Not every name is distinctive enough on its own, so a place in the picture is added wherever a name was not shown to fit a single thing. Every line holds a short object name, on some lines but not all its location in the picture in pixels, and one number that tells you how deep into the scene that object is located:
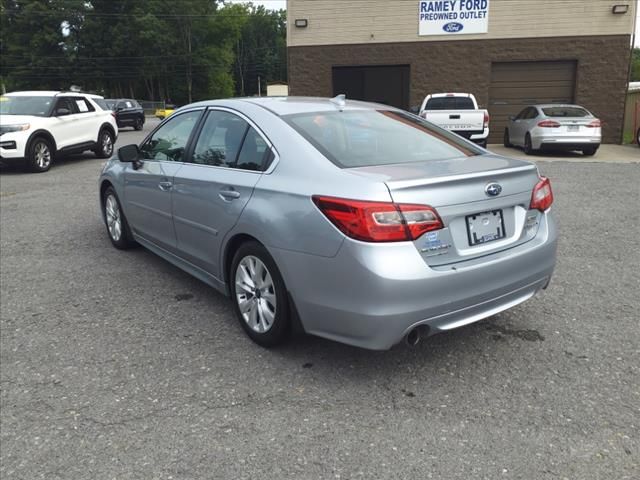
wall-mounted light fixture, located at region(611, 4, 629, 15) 17.64
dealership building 18.03
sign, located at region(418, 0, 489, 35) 18.52
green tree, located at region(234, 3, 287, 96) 99.75
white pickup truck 14.02
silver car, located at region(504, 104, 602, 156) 13.99
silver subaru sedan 2.85
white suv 12.16
